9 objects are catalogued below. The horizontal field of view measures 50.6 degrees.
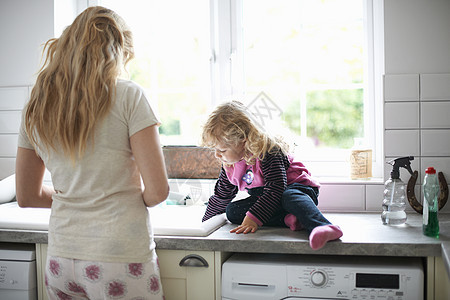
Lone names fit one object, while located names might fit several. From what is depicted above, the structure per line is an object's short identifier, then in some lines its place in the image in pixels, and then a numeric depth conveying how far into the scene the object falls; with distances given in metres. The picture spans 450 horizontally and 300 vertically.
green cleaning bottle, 1.47
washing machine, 1.41
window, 2.21
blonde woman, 1.13
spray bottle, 1.72
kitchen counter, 1.41
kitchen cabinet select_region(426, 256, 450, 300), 1.42
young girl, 1.59
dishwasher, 1.65
